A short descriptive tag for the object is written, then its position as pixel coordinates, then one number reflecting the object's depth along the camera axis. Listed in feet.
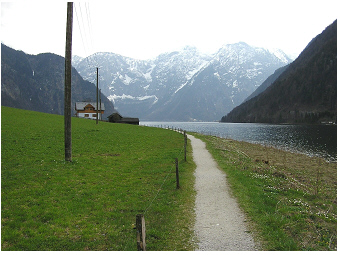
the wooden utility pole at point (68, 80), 63.57
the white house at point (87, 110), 407.23
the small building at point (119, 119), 358.82
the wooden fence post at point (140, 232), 20.11
